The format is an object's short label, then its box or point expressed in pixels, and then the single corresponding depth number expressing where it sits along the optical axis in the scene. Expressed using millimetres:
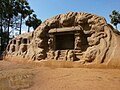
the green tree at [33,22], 12130
